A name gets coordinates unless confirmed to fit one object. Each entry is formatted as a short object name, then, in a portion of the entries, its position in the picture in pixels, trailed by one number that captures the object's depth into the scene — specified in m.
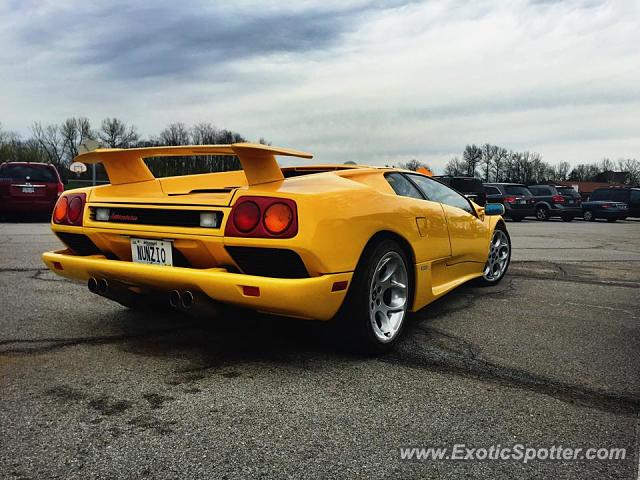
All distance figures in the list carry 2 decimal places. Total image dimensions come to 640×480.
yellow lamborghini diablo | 2.56
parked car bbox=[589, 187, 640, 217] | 22.73
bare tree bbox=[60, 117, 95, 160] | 59.53
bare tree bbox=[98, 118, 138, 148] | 56.70
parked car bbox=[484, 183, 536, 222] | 20.25
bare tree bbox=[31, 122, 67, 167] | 58.12
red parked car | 12.76
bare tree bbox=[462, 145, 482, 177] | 81.75
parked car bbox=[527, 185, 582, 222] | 21.27
